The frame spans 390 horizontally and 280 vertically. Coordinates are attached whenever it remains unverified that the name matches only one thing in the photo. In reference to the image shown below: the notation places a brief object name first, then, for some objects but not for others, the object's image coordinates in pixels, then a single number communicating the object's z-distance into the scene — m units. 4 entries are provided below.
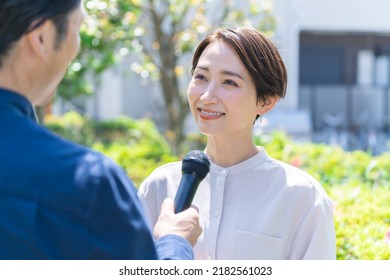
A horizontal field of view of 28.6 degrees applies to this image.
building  15.83
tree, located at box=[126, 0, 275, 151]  8.98
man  1.46
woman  2.31
